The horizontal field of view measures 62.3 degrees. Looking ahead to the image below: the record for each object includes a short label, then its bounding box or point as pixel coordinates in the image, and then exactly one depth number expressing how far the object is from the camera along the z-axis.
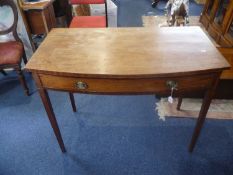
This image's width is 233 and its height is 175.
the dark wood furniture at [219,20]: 2.26
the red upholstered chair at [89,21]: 2.08
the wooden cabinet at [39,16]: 1.89
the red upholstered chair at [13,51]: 1.67
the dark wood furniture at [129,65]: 0.87
